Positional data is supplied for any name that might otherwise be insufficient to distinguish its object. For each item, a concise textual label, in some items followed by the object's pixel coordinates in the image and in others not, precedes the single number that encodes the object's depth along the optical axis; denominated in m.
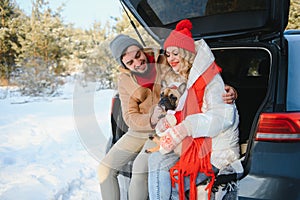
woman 1.54
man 1.82
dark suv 1.36
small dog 1.78
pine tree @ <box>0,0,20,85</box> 11.01
